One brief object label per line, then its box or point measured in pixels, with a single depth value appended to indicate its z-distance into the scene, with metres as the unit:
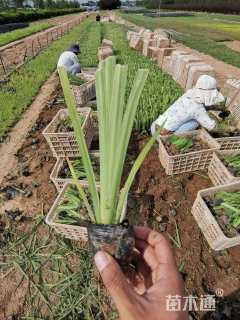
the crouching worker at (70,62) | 5.39
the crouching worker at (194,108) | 3.02
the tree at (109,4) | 80.25
